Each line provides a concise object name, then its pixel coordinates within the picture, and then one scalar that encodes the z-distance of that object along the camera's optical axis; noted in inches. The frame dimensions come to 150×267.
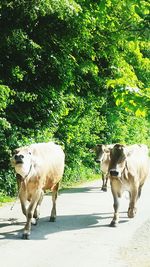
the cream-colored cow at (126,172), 465.1
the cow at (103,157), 690.2
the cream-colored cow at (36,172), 389.4
